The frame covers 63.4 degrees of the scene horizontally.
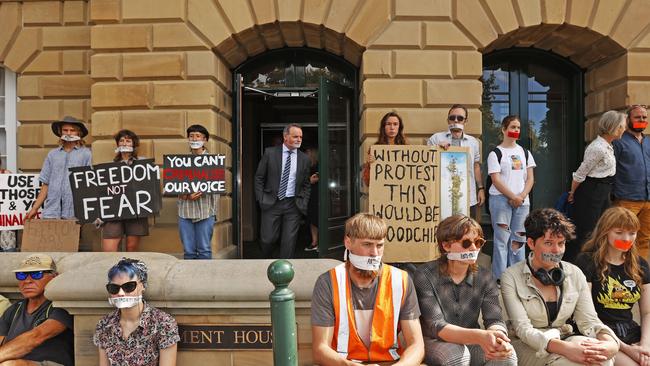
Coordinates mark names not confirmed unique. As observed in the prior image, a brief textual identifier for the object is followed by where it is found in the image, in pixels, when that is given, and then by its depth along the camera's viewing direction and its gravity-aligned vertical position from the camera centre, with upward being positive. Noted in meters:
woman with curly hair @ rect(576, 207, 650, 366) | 3.83 -0.73
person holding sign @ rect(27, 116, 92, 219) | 7.14 +0.14
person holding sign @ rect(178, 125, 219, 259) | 6.54 -0.44
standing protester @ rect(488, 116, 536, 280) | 6.23 -0.18
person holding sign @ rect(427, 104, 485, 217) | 6.46 +0.48
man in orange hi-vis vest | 3.13 -0.77
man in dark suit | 6.98 -0.15
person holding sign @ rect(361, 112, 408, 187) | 6.41 +0.60
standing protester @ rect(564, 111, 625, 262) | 5.91 -0.01
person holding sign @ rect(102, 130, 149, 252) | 6.62 -0.54
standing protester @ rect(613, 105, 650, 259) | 6.10 +0.00
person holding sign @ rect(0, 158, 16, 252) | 7.35 -0.79
